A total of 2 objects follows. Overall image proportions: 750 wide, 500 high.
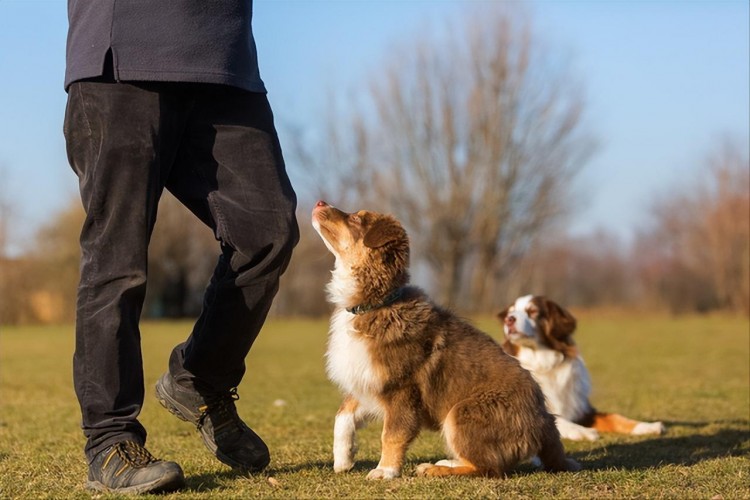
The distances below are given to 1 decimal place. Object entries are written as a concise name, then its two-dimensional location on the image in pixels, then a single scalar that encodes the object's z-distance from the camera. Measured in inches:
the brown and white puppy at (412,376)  325.7
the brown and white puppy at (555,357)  560.7
